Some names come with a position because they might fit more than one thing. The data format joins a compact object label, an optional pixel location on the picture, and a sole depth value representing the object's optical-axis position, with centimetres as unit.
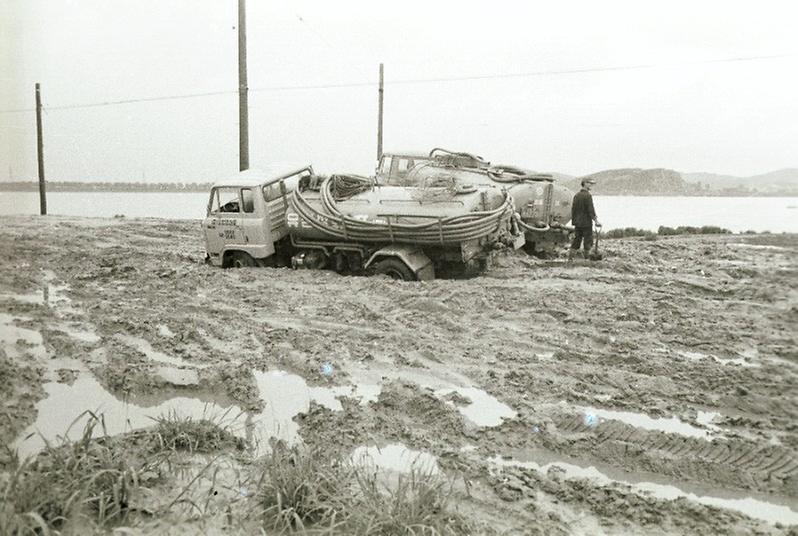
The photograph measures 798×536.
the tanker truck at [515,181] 1529
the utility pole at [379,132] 2666
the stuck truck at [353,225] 1198
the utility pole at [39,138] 2855
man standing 1453
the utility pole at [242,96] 1702
